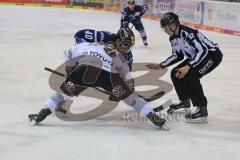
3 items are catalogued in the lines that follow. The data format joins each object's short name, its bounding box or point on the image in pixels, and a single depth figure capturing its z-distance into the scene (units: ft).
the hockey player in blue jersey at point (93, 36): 25.98
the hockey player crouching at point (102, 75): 24.88
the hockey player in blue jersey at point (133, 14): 64.10
